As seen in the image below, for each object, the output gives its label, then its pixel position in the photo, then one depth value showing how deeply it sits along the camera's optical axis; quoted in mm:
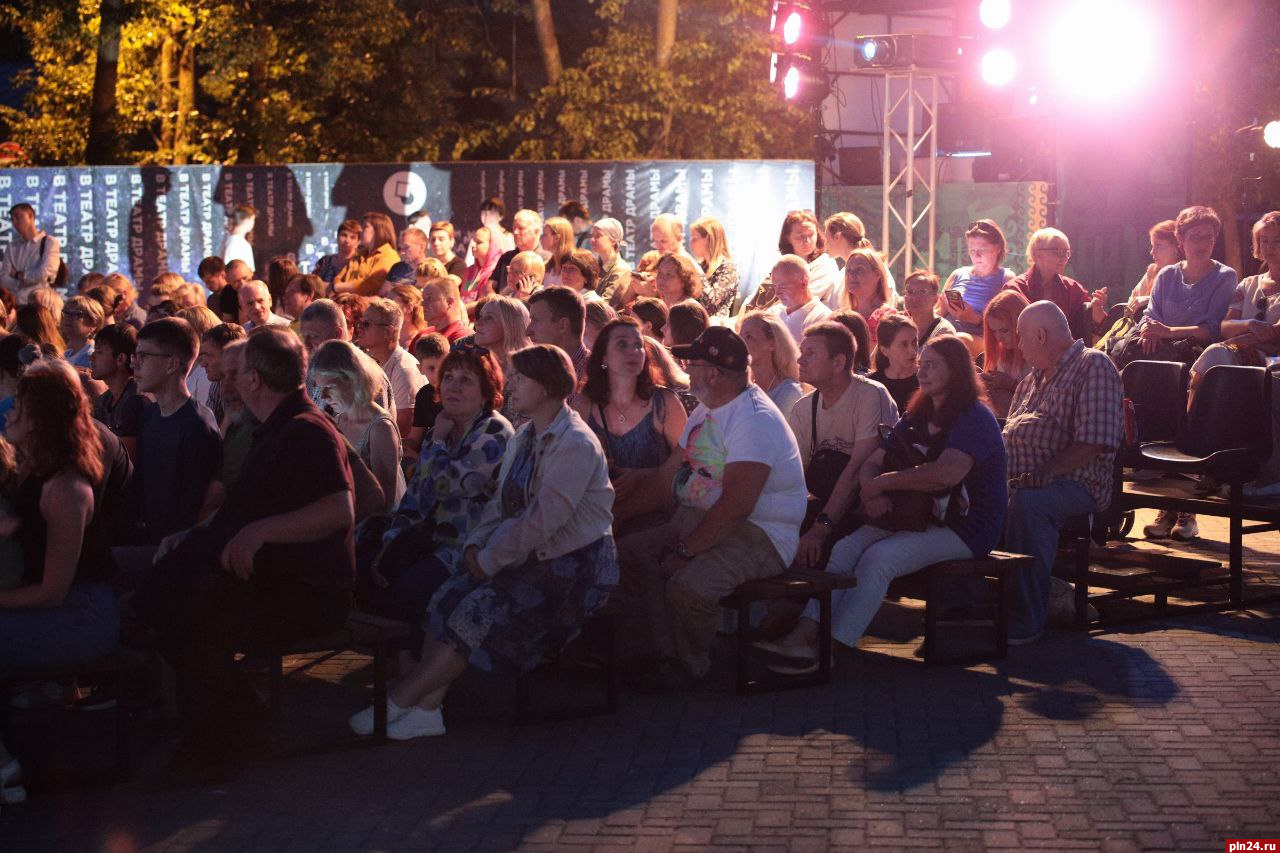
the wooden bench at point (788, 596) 7047
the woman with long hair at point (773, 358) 8234
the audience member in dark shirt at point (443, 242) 14789
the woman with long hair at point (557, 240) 13102
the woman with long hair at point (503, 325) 8711
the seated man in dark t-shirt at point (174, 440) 7047
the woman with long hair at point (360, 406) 7398
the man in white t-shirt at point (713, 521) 7039
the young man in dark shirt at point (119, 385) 7926
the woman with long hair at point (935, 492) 7473
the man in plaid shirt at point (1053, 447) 8031
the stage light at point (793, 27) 18438
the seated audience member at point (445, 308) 10469
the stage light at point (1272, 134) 15797
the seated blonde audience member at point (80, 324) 10797
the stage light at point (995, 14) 16547
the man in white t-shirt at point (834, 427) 7824
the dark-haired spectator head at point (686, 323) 9156
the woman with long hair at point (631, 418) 7691
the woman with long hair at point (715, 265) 11766
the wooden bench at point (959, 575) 7430
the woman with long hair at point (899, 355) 8672
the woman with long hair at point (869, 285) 10453
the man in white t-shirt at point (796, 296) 10359
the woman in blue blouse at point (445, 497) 6859
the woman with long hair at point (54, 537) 5789
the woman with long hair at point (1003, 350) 9172
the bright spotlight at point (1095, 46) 17719
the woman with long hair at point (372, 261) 14281
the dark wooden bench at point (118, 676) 5812
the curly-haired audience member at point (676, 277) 11148
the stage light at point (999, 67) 16641
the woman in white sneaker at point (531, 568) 6359
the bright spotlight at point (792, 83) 18531
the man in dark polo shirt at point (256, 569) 5930
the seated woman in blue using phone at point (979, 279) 11688
